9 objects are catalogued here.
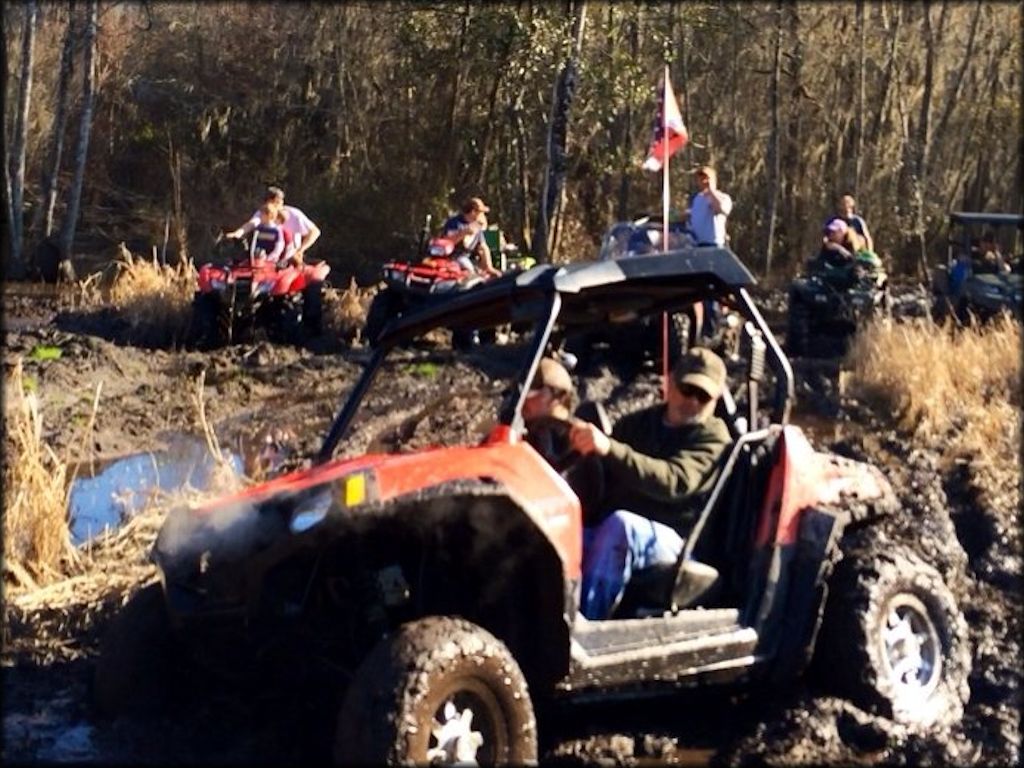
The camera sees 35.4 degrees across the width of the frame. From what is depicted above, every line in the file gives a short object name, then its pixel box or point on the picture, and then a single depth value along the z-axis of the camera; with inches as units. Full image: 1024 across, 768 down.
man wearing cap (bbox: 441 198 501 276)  656.4
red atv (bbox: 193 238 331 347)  622.2
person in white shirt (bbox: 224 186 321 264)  642.2
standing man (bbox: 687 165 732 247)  609.6
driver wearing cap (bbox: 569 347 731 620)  205.6
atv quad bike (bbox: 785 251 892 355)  629.6
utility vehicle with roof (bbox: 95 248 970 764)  179.8
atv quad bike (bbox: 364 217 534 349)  621.0
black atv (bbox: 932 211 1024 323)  568.1
